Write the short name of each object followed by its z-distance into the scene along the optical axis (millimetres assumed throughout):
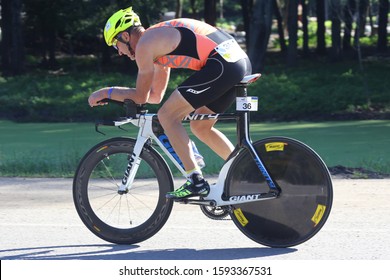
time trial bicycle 12969
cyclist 12773
